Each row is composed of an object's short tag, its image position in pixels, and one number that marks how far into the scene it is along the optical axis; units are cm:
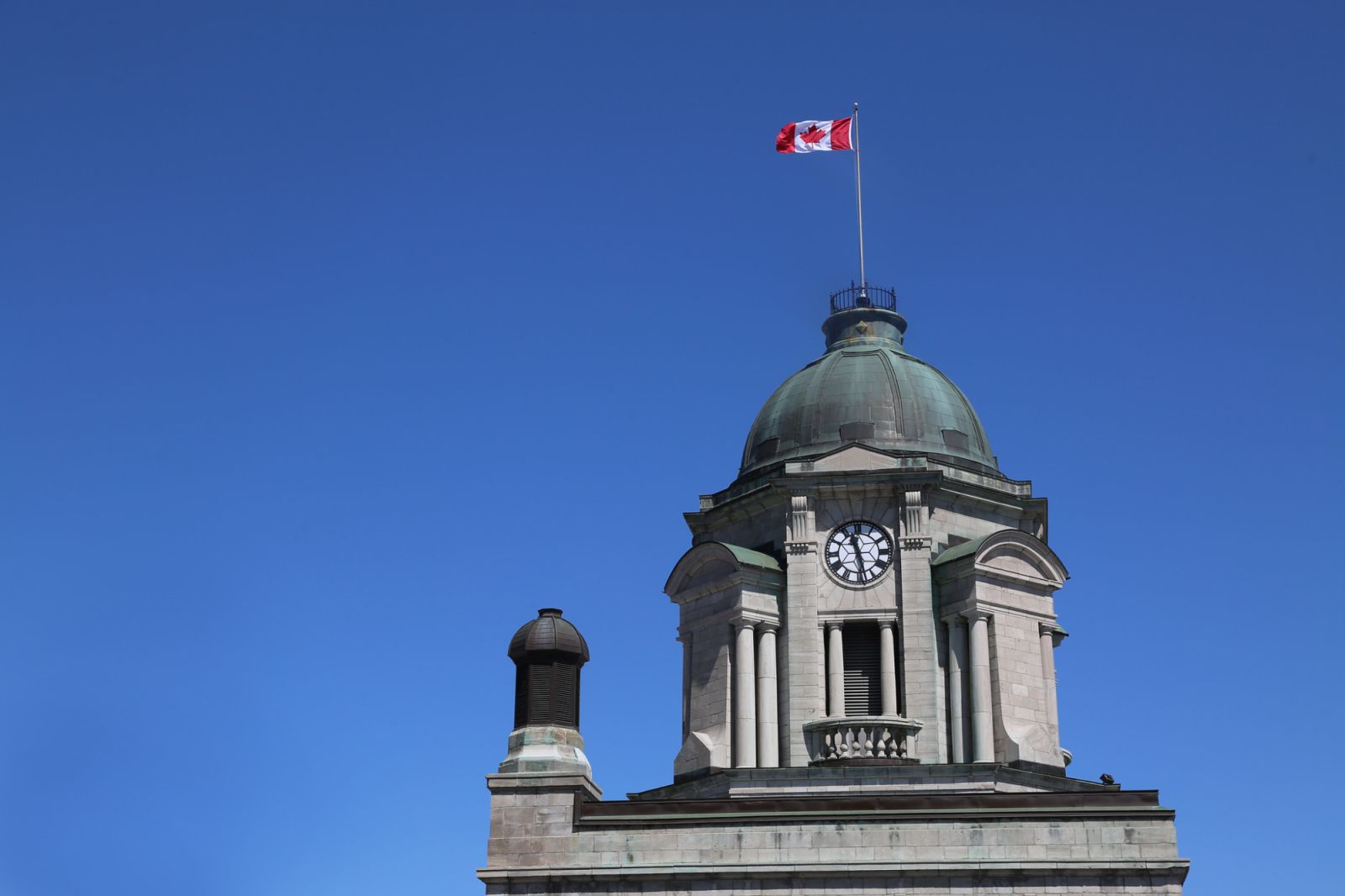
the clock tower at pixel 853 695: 4091
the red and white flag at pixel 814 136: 5725
